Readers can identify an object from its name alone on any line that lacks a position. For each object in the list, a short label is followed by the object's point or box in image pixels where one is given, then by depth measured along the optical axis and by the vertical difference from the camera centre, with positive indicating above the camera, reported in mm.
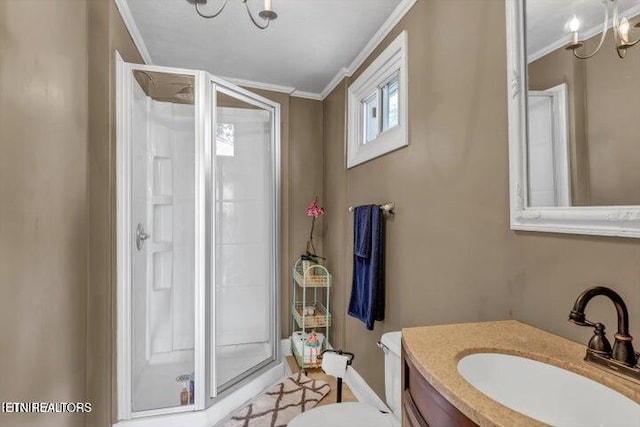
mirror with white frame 767 +285
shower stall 1865 -140
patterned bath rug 1975 -1241
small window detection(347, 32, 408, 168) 1821 +802
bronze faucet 679 -279
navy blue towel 1945 -297
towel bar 1901 +75
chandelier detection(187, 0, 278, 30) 1218 +867
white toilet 1346 -853
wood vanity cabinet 617 -413
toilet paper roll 1597 -732
